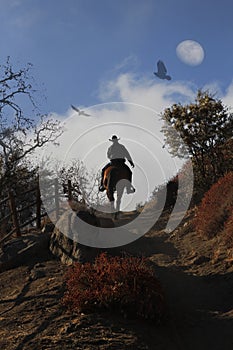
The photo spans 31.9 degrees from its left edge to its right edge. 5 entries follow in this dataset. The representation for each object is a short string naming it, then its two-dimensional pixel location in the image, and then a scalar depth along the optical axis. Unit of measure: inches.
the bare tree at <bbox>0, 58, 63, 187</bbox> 587.5
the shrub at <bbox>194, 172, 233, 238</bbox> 573.0
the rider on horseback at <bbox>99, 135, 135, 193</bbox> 759.1
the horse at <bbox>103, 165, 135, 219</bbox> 754.2
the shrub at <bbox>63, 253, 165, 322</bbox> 332.8
